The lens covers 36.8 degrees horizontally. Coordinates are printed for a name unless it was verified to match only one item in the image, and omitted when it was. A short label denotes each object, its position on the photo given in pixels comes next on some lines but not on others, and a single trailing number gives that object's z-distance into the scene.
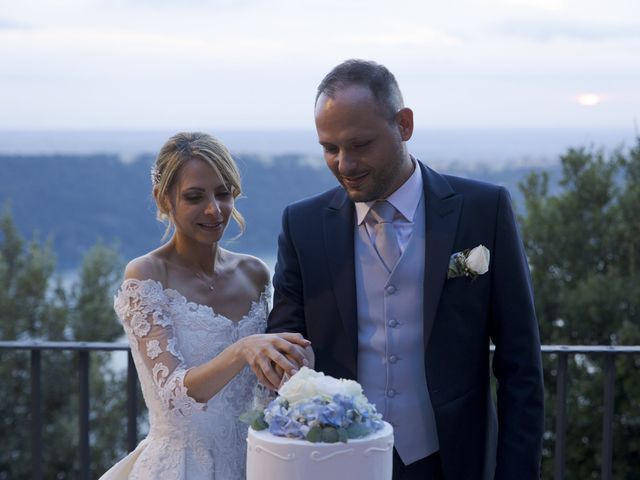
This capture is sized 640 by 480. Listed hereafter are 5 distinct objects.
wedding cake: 1.85
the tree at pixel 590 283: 7.87
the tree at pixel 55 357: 11.45
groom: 2.39
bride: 2.82
